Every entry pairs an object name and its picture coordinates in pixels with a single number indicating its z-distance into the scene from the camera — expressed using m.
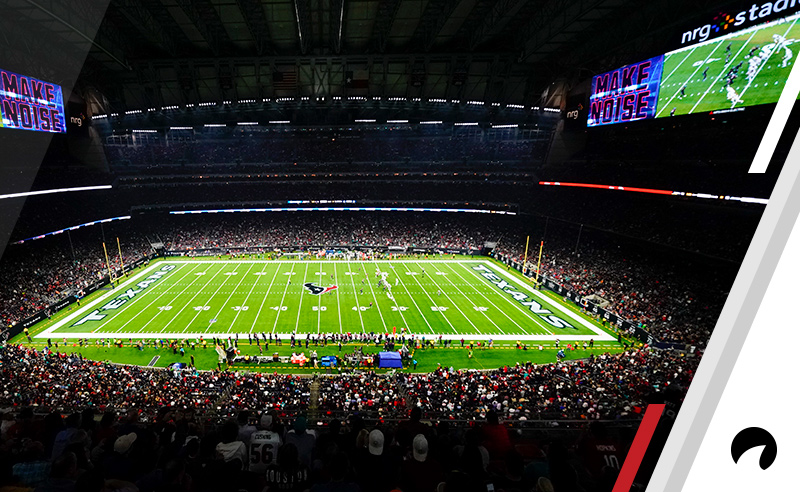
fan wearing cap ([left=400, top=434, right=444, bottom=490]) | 4.41
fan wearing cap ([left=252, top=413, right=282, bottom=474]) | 5.21
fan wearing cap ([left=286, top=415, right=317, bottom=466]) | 5.37
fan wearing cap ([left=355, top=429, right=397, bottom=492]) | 4.60
